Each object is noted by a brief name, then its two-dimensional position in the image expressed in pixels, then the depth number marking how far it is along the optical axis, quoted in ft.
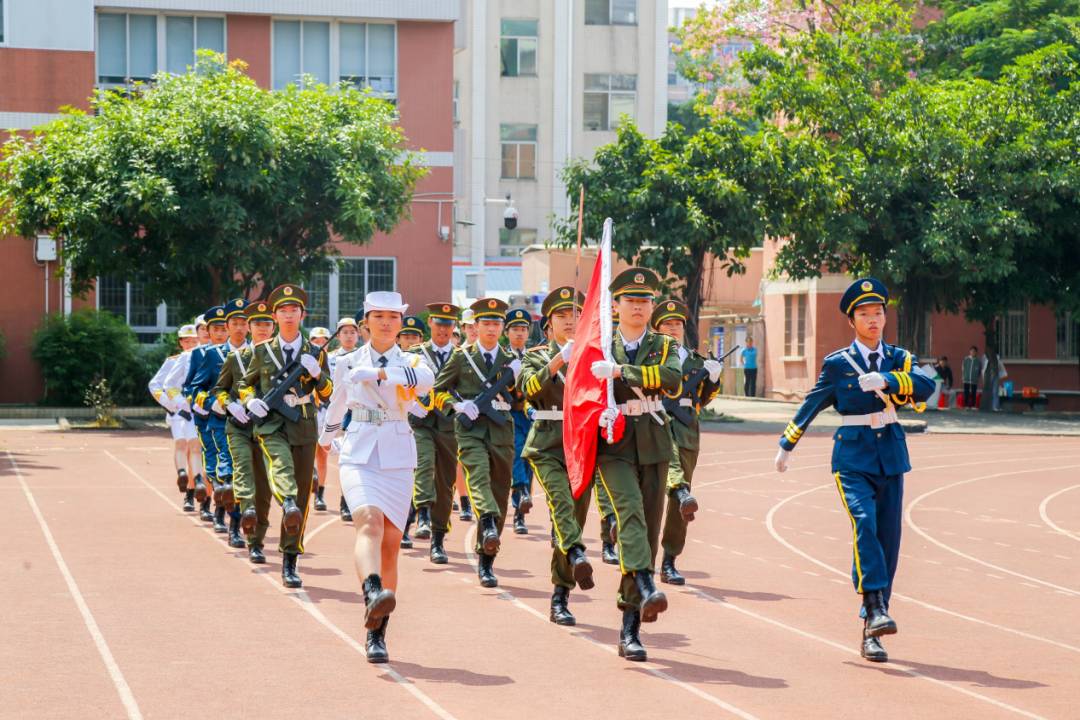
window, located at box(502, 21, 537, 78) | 194.90
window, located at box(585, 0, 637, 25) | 193.57
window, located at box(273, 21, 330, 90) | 116.67
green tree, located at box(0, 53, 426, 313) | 88.58
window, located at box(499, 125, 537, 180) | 196.24
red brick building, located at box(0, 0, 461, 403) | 109.81
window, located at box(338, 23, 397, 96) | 117.39
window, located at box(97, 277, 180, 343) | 112.68
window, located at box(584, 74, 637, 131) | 194.08
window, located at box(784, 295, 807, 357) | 138.92
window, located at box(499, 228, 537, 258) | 201.05
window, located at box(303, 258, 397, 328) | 115.24
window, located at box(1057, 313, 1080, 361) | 135.54
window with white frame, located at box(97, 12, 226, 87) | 114.11
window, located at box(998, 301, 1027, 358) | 136.87
